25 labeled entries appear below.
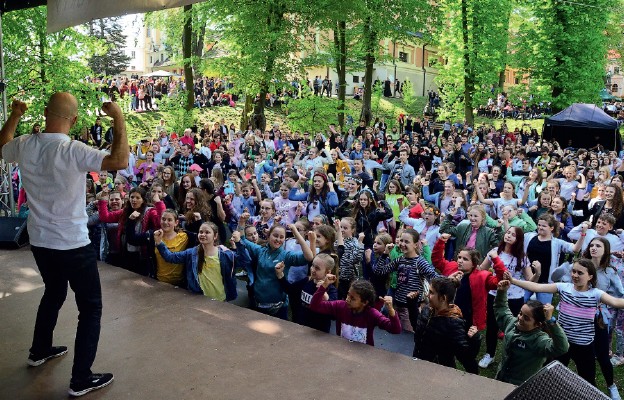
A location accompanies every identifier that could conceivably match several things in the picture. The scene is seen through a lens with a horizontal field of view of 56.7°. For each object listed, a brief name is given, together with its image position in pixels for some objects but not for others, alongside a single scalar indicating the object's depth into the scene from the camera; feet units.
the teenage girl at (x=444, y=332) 14.60
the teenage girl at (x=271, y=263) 18.37
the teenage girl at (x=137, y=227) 21.13
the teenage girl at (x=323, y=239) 19.71
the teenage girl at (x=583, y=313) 16.10
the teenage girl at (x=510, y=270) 19.10
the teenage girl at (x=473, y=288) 17.92
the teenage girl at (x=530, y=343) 14.20
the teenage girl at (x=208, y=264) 18.06
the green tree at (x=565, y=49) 96.07
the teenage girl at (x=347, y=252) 20.79
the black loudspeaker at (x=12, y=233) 21.42
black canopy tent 70.38
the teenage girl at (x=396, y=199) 29.66
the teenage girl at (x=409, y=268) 18.95
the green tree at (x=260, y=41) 64.18
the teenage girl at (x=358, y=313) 14.84
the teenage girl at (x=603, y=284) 16.97
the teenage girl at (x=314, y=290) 16.61
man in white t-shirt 10.46
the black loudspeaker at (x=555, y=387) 5.25
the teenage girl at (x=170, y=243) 19.21
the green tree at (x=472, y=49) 91.35
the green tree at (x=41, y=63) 48.49
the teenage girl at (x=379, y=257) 20.59
